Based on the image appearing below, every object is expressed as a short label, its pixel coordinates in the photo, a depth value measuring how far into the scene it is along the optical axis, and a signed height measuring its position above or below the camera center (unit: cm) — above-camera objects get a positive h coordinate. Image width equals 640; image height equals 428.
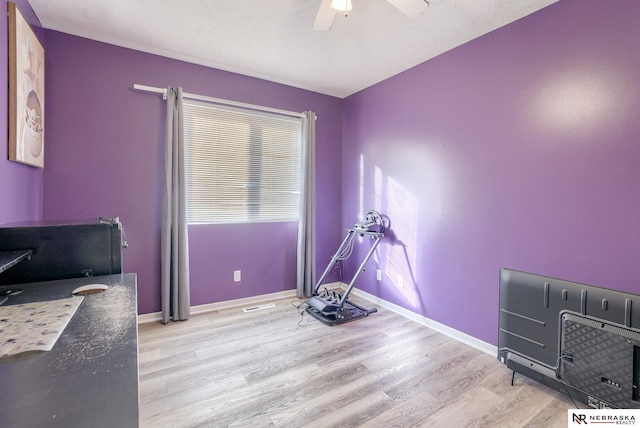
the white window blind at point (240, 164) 304 +46
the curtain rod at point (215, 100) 274 +108
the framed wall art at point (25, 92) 173 +71
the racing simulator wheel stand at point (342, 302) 295 -97
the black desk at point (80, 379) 58 -41
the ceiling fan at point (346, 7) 172 +119
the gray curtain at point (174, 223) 279 -17
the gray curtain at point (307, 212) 355 -6
